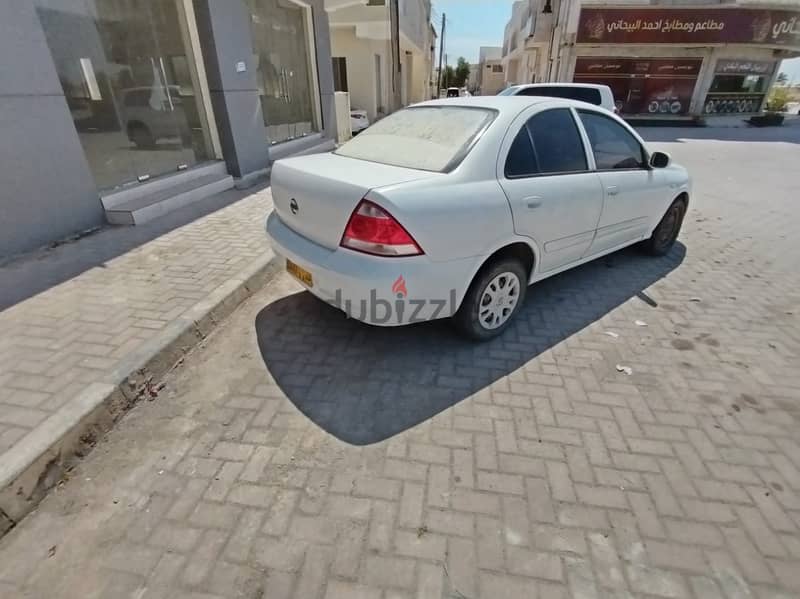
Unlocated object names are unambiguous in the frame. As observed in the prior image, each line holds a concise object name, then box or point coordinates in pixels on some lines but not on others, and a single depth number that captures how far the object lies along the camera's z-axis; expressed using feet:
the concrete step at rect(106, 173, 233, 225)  17.02
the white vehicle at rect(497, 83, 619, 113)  32.94
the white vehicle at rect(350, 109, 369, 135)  51.81
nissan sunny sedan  8.22
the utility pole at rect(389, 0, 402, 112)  54.42
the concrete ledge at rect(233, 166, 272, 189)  23.58
